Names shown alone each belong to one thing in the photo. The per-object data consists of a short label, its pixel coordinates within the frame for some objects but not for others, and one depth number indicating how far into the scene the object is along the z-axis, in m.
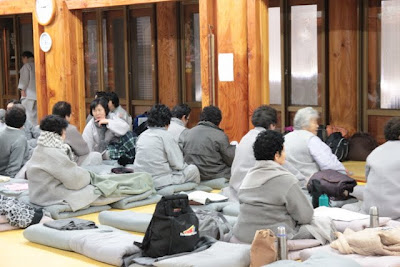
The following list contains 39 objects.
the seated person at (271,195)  5.60
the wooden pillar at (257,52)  9.47
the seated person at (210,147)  8.69
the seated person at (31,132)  10.40
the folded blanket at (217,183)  8.65
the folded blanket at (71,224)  6.57
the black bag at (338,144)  9.74
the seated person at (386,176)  6.34
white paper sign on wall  9.69
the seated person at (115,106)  10.65
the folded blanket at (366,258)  5.17
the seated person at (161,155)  8.50
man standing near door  13.76
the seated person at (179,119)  9.52
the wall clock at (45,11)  12.00
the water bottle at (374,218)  5.91
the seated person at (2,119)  9.80
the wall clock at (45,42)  12.20
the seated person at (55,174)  7.41
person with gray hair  7.61
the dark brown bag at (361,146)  9.84
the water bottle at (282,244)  5.23
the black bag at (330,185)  7.22
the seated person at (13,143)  9.12
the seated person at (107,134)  9.76
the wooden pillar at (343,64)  10.09
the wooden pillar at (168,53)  12.44
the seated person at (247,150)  7.63
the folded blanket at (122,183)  7.84
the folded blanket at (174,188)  8.41
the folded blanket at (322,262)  4.83
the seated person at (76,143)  9.05
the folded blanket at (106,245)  5.79
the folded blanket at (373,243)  5.36
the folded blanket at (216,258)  5.34
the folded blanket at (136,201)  7.95
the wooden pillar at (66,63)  11.99
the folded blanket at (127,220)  6.82
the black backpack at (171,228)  5.51
